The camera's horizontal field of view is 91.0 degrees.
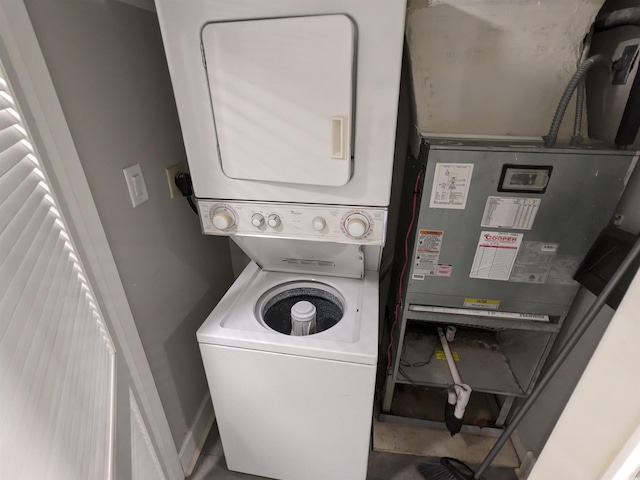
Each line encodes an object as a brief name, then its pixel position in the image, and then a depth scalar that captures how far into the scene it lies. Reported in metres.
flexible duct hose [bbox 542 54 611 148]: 0.99
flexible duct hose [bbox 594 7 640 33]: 0.99
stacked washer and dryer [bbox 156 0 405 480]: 0.94
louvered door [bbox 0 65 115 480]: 0.60
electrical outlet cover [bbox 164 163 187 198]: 1.37
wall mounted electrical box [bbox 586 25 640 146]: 0.98
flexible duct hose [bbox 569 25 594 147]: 1.08
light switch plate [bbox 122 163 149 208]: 1.14
